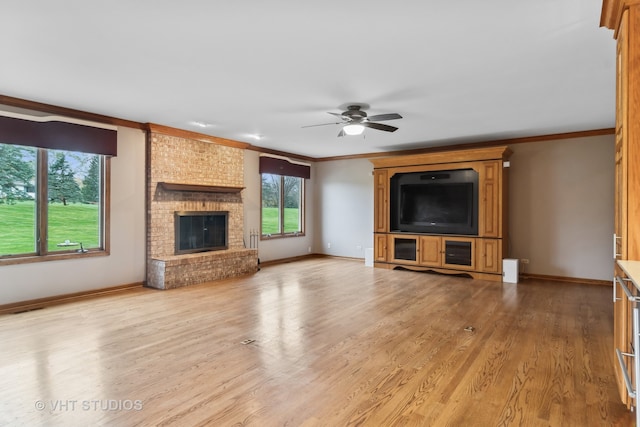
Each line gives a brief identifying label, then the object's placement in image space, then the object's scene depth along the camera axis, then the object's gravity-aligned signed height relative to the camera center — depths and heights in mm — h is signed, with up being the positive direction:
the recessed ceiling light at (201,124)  5645 +1427
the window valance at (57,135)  4422 +1041
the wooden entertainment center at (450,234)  6457 -304
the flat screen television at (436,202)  6871 +244
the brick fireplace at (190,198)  5859 +273
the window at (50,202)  4551 +156
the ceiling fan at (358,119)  4598 +1220
